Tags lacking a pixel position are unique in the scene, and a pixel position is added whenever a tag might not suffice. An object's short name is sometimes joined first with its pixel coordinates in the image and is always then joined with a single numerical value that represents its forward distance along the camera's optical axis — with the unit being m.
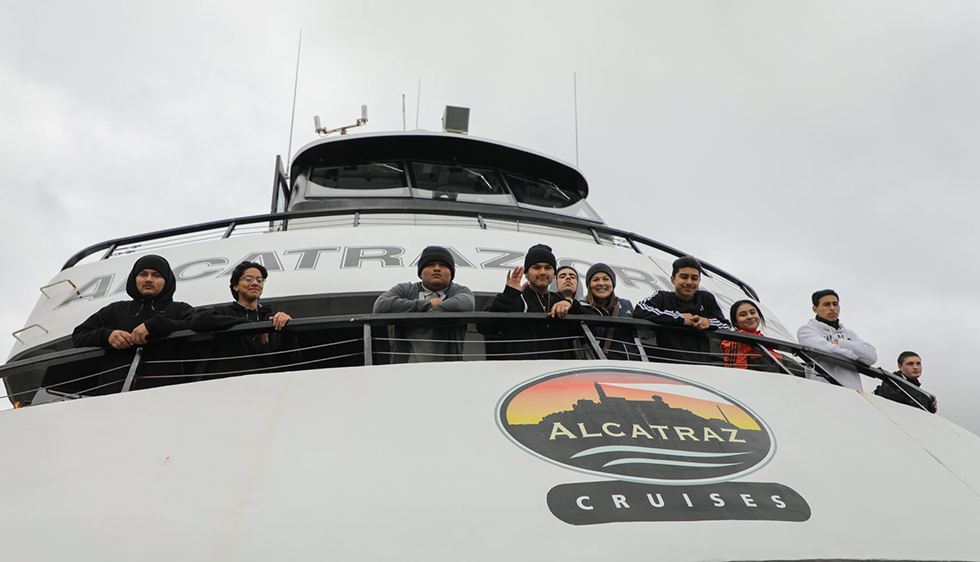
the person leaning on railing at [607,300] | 4.42
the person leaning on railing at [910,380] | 4.87
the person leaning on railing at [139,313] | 3.61
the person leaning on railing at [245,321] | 3.53
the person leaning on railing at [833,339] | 4.61
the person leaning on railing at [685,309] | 4.17
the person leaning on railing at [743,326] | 4.52
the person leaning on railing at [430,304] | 3.85
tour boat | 2.47
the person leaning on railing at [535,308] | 3.85
